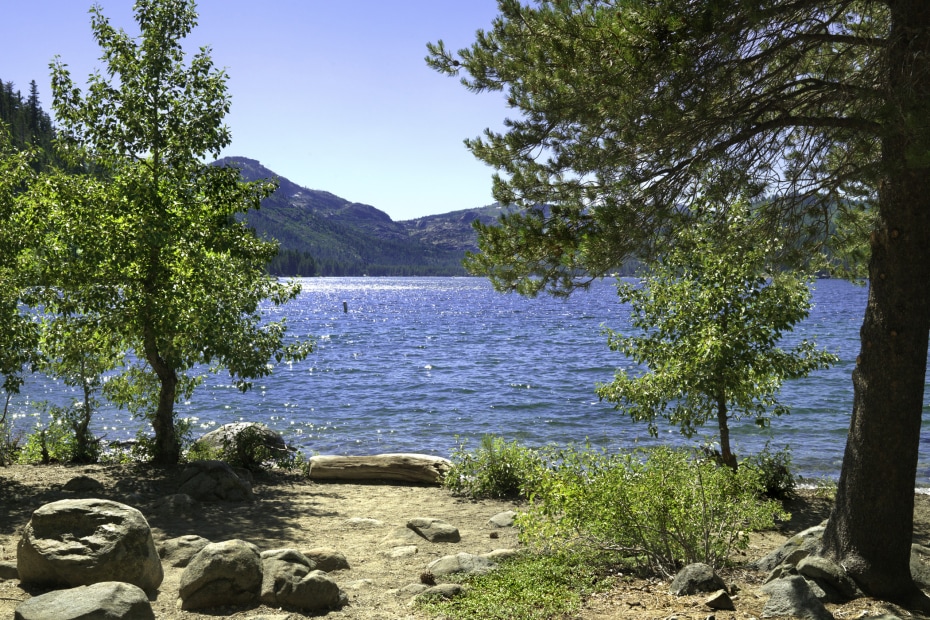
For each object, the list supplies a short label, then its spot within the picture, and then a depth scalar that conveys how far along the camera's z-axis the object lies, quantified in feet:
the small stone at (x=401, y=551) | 29.21
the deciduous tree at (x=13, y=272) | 36.37
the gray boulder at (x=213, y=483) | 38.93
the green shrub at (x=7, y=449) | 46.75
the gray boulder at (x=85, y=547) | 21.83
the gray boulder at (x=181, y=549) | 27.02
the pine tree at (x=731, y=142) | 20.30
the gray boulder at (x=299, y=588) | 21.90
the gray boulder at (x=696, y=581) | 21.25
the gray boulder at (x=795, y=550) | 24.49
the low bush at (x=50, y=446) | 47.80
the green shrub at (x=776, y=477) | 41.29
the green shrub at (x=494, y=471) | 42.80
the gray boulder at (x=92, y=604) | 17.52
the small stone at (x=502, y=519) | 34.99
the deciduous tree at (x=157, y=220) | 39.29
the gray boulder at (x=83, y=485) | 37.93
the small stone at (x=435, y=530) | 31.96
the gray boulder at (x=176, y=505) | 35.68
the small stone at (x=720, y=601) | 19.79
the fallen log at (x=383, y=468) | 47.39
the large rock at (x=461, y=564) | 25.17
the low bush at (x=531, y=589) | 20.63
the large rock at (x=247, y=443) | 48.57
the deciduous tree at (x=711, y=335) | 38.73
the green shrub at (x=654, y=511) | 23.61
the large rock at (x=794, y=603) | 19.06
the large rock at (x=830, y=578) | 21.39
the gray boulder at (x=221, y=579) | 21.85
